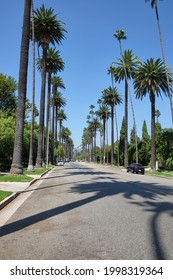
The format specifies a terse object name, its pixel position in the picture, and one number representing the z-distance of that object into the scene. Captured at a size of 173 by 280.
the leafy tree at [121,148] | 55.26
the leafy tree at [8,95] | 30.80
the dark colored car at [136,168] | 27.61
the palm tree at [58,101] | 51.82
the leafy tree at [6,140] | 23.56
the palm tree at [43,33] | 24.03
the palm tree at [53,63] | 32.46
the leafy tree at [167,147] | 37.11
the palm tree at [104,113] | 63.77
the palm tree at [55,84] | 45.63
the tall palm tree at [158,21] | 25.49
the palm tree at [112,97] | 49.36
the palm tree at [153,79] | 29.62
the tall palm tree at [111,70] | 48.14
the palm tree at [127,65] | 37.45
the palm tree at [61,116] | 73.54
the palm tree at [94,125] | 85.10
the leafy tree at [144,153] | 47.37
